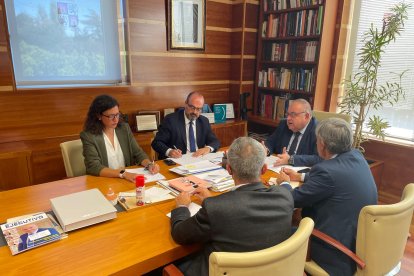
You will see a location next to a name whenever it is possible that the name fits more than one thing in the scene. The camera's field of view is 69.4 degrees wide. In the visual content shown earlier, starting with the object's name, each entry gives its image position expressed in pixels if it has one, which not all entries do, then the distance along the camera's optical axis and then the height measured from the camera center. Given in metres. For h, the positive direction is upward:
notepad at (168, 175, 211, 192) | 1.82 -0.75
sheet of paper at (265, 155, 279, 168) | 2.36 -0.78
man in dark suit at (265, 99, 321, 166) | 2.58 -0.62
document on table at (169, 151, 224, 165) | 2.37 -0.77
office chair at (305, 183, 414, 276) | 1.37 -0.80
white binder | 1.39 -0.72
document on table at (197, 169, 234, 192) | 1.89 -0.76
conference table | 1.16 -0.78
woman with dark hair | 2.10 -0.64
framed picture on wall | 3.72 +0.46
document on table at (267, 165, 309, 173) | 2.26 -0.78
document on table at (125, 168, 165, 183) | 2.00 -0.77
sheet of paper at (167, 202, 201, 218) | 1.55 -0.76
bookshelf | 3.69 +0.11
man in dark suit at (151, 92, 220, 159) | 2.71 -0.66
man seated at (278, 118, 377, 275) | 1.58 -0.68
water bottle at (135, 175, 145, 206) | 1.62 -0.70
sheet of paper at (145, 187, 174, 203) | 1.71 -0.77
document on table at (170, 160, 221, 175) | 2.12 -0.76
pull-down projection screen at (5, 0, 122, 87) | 2.94 +0.17
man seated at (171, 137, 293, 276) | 1.17 -0.60
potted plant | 3.01 -0.24
